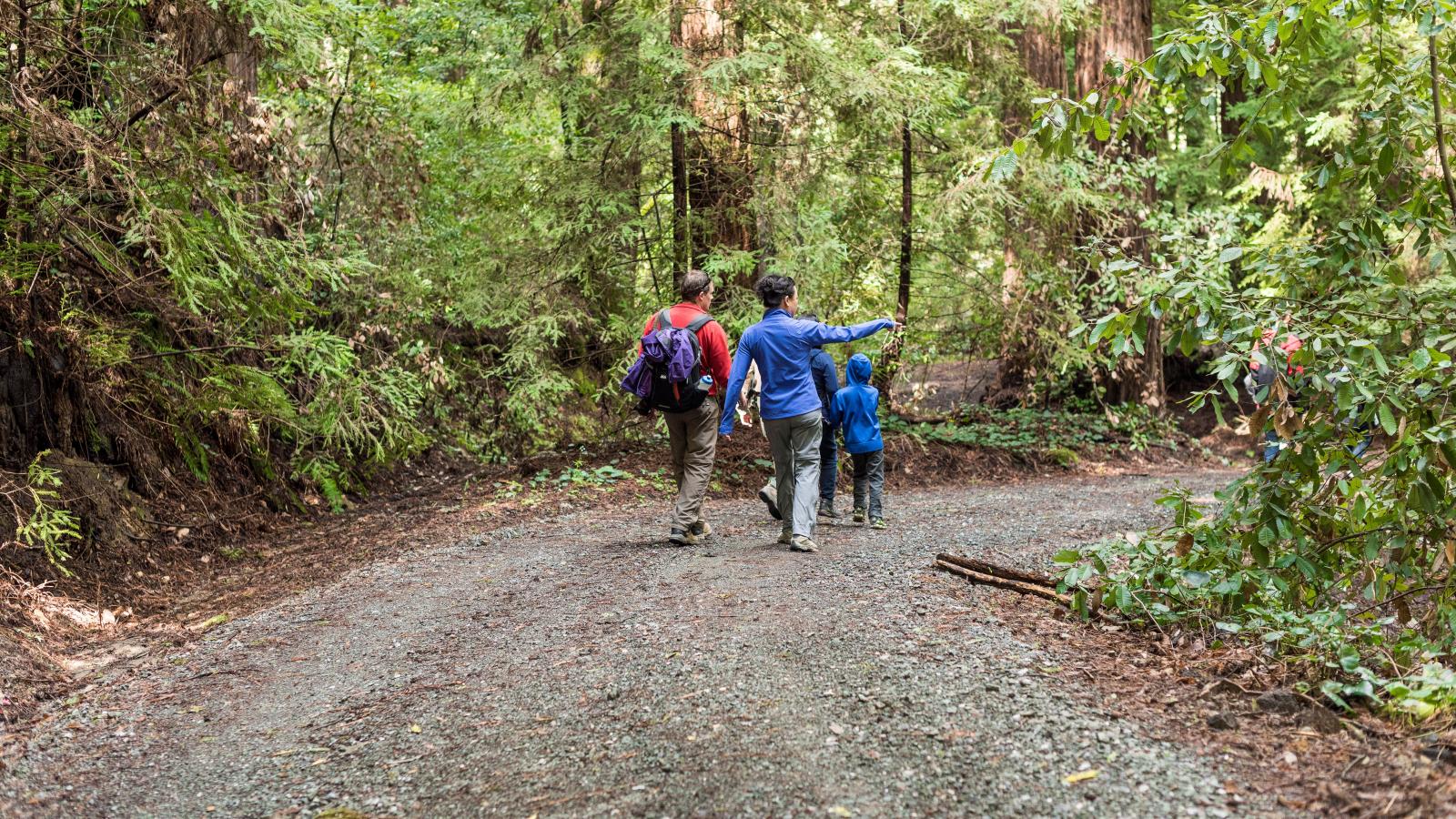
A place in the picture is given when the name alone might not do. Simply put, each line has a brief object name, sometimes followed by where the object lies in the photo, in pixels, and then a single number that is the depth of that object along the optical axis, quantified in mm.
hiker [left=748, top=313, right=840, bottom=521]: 8914
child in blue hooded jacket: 9133
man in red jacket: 8172
